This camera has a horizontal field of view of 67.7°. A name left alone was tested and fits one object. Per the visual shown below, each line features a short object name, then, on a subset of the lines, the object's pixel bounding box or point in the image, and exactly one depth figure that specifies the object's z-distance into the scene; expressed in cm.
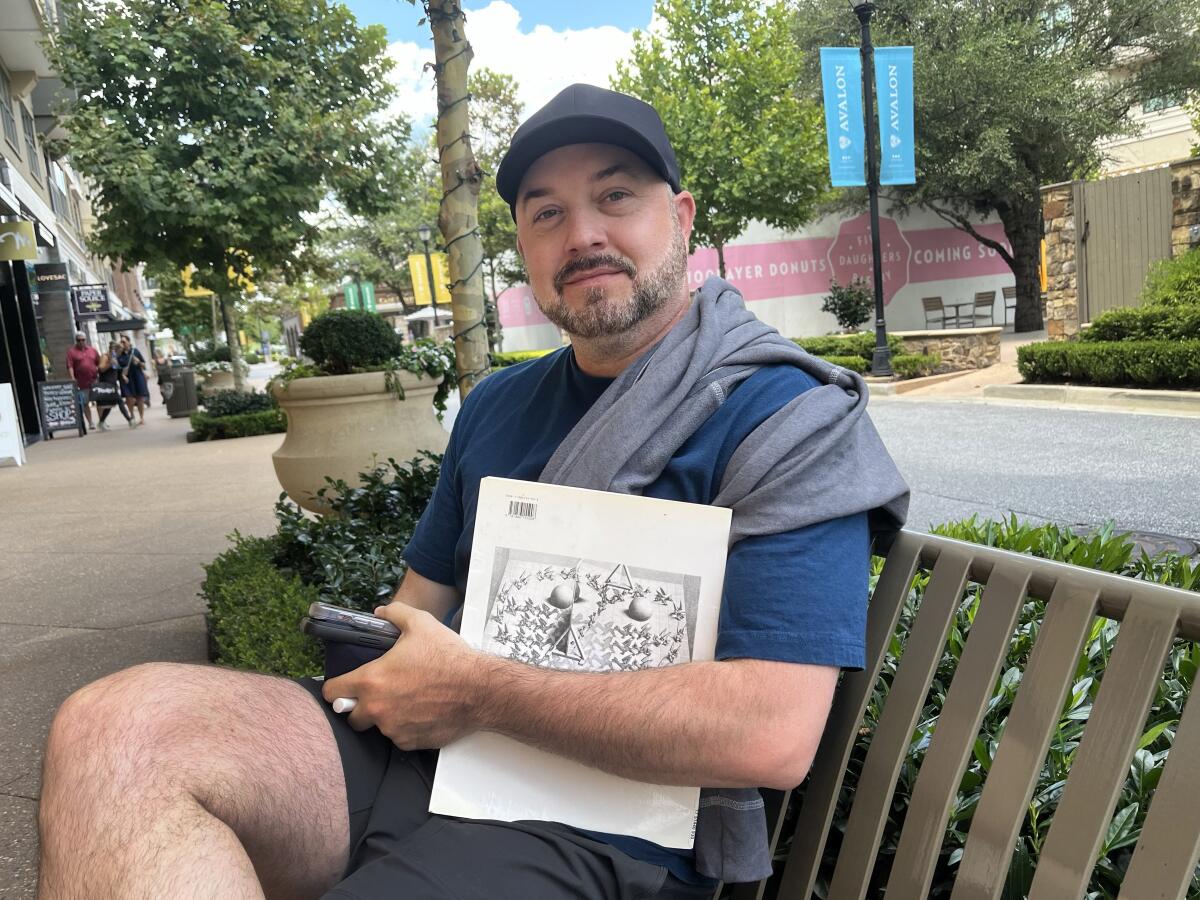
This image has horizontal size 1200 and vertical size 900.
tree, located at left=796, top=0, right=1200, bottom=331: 1994
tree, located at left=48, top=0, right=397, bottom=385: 1141
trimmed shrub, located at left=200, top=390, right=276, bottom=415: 1570
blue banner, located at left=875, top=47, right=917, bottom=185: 1348
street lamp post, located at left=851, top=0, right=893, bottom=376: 1355
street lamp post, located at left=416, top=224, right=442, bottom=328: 2655
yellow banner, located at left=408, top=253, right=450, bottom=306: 3450
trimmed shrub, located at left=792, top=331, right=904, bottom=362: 1622
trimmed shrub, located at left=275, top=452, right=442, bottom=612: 321
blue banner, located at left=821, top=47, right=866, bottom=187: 1358
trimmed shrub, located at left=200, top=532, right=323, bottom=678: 281
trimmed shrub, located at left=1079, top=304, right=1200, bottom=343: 1004
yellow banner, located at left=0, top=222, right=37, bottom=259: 1306
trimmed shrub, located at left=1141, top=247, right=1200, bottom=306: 1049
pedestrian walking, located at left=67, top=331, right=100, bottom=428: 1850
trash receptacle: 2075
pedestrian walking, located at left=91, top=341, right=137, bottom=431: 1947
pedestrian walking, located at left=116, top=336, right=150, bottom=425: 2022
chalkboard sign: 1691
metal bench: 113
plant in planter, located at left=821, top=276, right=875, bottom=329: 2386
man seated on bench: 130
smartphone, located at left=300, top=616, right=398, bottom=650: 159
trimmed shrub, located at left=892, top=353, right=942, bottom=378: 1480
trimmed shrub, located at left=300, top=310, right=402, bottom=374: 554
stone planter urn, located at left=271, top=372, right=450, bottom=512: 542
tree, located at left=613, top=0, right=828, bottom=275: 2244
